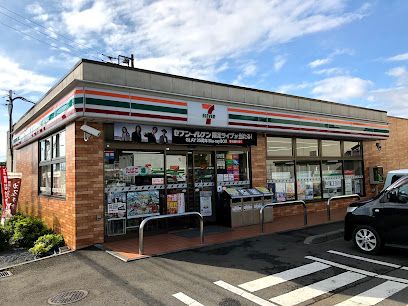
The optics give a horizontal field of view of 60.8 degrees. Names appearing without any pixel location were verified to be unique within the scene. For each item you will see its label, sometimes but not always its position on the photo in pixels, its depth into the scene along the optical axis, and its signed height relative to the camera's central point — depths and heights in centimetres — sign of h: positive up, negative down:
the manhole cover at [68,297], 518 -186
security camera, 813 +106
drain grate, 673 -189
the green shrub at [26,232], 962 -157
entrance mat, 943 -167
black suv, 692 -108
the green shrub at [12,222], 1047 -143
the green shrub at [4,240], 916 -167
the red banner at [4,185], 1202 -29
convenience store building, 833 +79
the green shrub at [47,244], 814 -164
